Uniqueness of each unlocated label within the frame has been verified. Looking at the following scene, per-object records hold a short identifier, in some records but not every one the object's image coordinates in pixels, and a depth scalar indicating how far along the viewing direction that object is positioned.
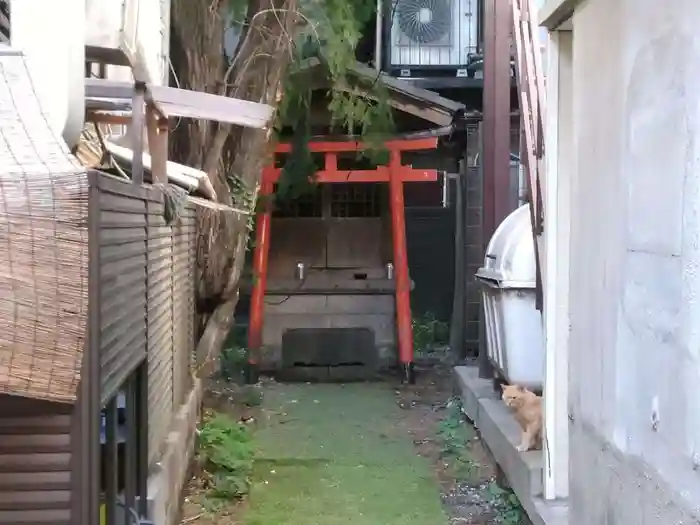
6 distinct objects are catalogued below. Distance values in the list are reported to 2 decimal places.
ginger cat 5.98
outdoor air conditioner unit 15.30
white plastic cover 7.43
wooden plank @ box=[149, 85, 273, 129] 4.68
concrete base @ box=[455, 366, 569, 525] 5.18
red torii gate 11.77
